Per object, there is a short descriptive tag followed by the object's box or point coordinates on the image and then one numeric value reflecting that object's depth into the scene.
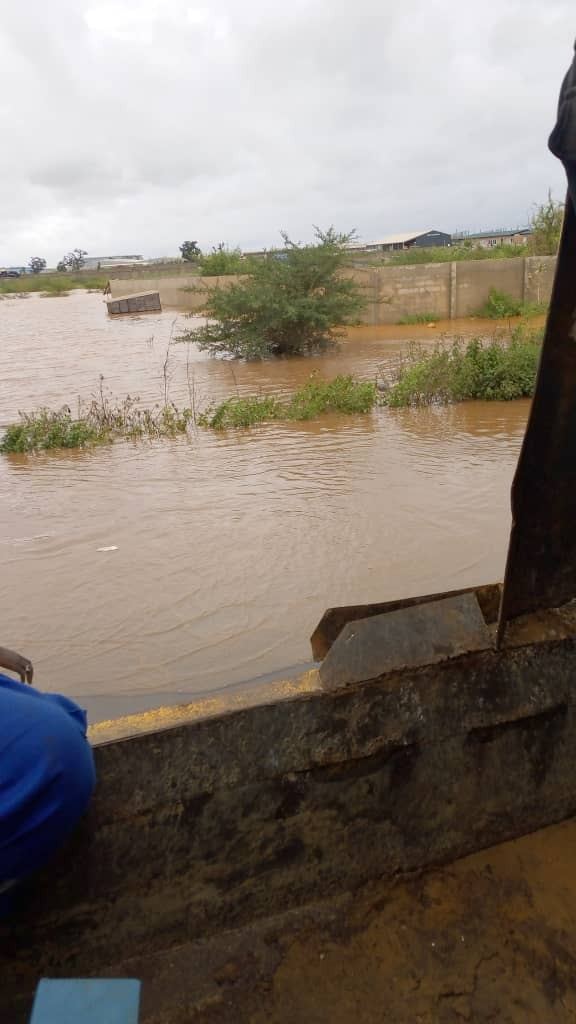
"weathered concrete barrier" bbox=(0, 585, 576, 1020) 1.83
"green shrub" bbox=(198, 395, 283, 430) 10.02
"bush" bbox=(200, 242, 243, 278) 31.67
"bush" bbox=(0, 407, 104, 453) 9.36
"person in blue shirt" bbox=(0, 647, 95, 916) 1.40
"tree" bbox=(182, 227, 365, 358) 16.48
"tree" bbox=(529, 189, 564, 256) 21.31
